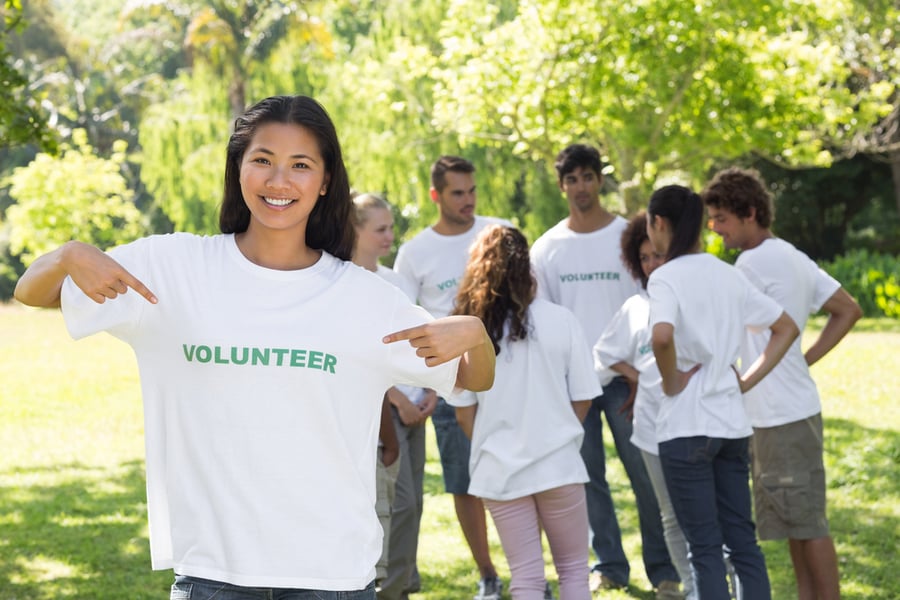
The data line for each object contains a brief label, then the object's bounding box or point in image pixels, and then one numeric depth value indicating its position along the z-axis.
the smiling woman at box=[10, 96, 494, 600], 2.89
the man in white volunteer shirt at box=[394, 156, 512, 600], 6.84
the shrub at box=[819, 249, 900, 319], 24.86
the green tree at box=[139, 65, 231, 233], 36.62
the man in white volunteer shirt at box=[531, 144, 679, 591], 6.74
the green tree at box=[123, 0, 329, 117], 37.81
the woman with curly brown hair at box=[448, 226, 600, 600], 5.33
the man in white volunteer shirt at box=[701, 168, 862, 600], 5.70
